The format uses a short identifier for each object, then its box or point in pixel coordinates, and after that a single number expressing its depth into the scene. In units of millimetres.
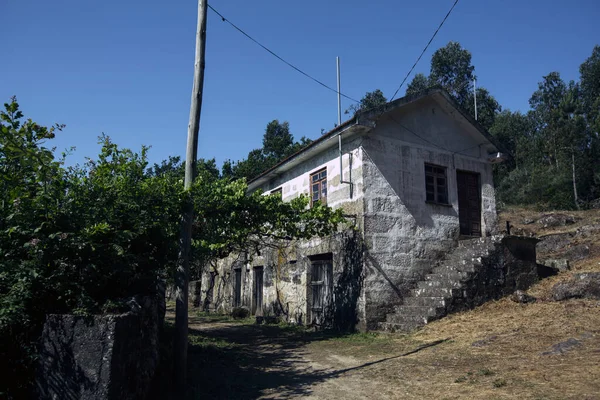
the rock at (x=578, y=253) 13585
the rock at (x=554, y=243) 15586
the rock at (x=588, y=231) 15656
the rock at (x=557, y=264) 11964
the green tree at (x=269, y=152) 28859
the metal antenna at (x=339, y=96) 12320
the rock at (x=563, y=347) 6238
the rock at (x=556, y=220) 20266
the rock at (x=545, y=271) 11734
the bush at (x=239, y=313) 14898
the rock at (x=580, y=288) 9273
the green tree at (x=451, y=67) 40125
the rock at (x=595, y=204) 25434
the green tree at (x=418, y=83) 40156
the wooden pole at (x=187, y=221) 5645
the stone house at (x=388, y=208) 10516
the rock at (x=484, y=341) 7355
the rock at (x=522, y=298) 9953
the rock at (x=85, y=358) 3688
